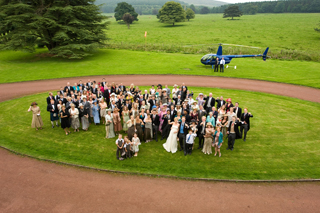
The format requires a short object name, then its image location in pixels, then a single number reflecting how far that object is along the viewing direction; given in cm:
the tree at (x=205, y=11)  18928
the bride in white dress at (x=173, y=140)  1148
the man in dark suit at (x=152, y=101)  1410
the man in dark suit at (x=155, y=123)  1259
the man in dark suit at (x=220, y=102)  1383
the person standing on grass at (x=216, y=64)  3020
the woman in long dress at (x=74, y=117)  1312
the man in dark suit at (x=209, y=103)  1432
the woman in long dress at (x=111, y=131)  1305
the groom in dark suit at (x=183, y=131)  1142
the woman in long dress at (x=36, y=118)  1349
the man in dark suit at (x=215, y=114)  1273
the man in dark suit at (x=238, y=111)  1259
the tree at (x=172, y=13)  9419
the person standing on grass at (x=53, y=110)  1372
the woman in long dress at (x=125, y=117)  1307
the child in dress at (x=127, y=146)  1102
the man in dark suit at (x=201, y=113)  1299
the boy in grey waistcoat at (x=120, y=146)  1094
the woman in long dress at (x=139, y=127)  1205
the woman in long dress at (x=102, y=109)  1423
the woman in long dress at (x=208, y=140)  1105
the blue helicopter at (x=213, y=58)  3092
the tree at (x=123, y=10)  11000
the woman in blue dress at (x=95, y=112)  1410
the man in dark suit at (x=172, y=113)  1279
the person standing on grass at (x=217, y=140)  1110
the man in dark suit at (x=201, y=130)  1170
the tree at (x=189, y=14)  11794
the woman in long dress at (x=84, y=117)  1353
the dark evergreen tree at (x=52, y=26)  3362
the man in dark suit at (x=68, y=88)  1677
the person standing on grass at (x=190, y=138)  1111
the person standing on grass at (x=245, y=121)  1241
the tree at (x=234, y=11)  11744
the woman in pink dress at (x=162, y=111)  1257
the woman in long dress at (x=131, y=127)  1193
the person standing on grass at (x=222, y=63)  3016
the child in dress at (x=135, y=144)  1127
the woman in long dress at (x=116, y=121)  1288
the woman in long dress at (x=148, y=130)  1236
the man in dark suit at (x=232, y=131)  1169
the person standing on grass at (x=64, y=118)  1291
